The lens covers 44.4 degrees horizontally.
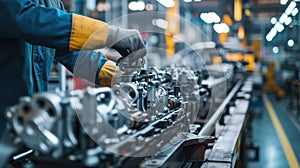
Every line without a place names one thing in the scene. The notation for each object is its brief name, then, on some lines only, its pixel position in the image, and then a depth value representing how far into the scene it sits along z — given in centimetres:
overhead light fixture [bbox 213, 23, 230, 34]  872
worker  118
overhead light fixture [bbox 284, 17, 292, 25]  536
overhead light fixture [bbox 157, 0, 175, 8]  631
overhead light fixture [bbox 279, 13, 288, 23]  509
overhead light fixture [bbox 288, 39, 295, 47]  787
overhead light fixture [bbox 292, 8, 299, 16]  424
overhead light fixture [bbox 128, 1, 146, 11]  664
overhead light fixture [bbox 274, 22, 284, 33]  626
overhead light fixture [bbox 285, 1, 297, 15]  388
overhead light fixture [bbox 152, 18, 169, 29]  845
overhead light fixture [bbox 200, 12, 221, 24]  701
